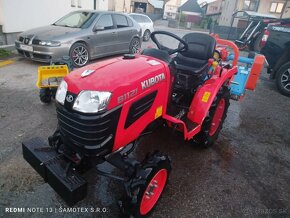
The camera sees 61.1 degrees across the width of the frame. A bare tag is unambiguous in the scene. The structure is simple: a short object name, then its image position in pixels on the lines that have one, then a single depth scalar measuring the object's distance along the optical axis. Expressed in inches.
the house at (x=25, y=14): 305.8
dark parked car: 252.5
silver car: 251.4
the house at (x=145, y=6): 1123.9
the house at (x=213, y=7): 1653.3
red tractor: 75.5
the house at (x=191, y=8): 1916.0
